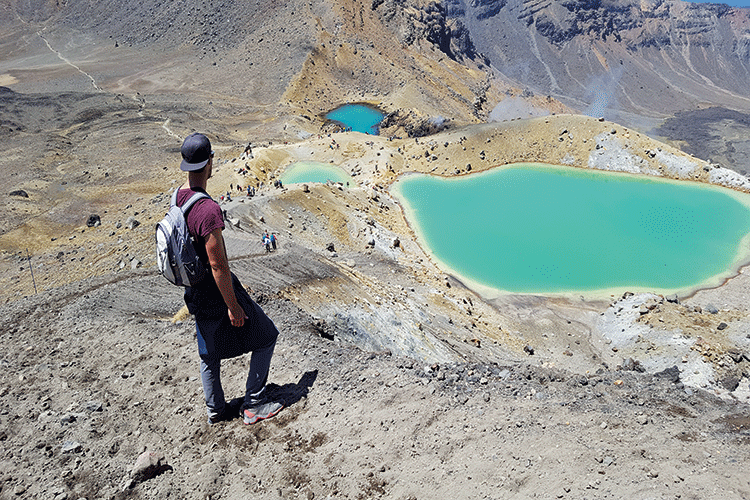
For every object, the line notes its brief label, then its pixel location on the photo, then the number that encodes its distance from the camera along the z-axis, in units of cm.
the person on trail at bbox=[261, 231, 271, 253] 1837
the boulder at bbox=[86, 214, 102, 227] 2488
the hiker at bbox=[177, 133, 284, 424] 460
